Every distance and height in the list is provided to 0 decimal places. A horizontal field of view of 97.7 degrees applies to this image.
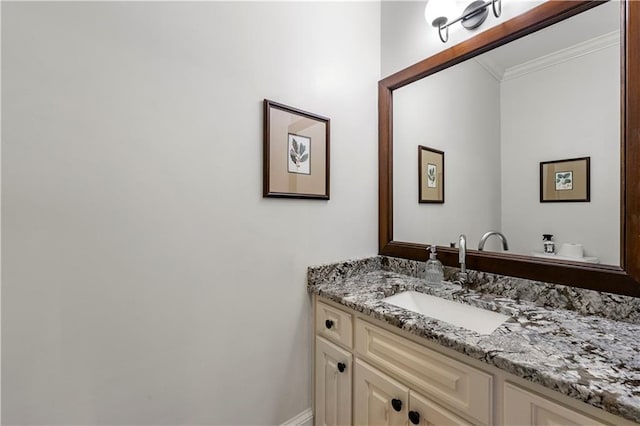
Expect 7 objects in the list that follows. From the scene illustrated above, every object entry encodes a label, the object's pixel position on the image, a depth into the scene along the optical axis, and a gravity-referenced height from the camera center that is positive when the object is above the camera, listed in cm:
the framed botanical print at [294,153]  125 +29
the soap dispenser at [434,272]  140 -30
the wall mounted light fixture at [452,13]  126 +94
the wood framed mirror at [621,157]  92 +17
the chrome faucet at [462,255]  133 -20
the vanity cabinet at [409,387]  69 -54
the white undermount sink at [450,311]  110 -42
